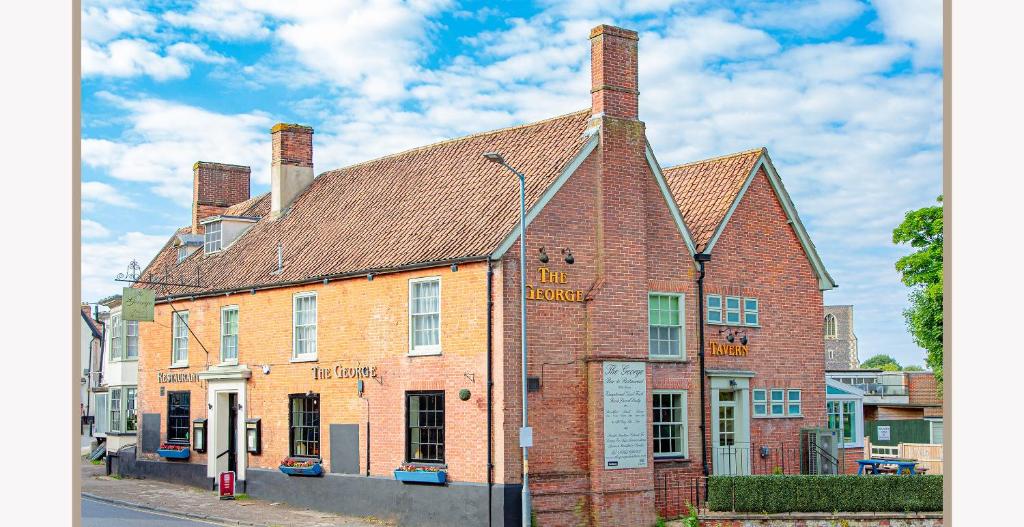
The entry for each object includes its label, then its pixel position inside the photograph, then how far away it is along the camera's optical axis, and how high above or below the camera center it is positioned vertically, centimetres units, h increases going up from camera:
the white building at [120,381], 4106 -194
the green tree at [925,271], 4672 +238
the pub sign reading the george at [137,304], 3381 +76
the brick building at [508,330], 2477 -3
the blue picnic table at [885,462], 3139 -394
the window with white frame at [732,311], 2998 +45
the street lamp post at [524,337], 2280 -18
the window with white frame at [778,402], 3106 -205
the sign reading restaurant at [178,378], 3475 -153
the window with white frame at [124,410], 4125 -296
